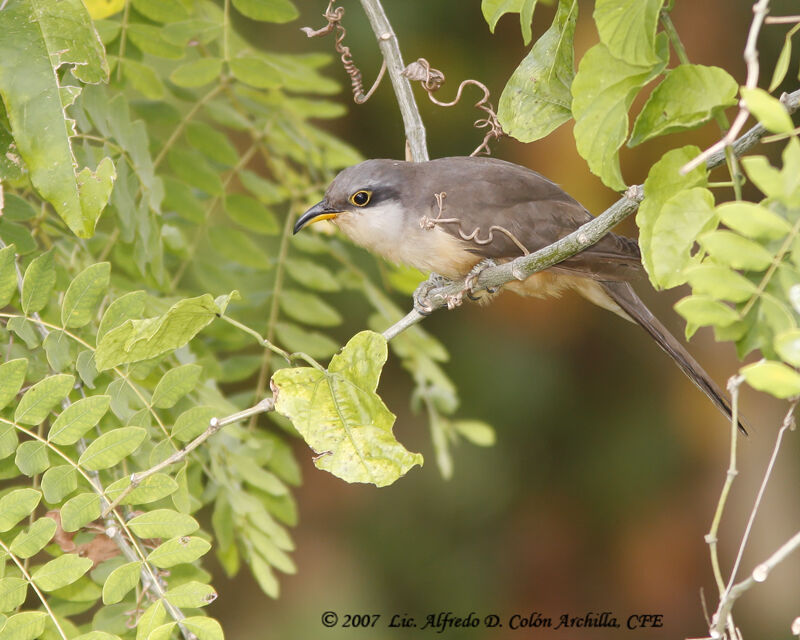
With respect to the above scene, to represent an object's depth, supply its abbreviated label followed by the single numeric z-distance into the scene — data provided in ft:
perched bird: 24.33
